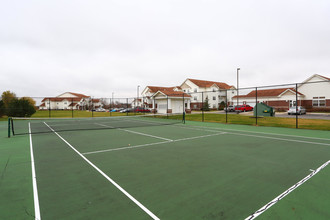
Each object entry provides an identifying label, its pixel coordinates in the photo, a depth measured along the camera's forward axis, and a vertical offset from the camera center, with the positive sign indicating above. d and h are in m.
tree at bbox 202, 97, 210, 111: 46.13 +0.42
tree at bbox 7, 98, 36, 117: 22.84 +0.12
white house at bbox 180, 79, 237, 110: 50.34 +5.10
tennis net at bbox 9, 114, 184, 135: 12.48 -1.56
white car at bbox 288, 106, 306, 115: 27.81 -0.63
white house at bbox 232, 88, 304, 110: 38.25 +2.37
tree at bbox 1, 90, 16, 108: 32.44 +2.82
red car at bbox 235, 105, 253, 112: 37.12 -0.13
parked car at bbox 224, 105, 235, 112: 38.47 -0.34
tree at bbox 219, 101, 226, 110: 49.69 +0.72
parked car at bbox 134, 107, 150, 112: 37.33 -0.41
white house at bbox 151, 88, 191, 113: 31.47 +1.07
